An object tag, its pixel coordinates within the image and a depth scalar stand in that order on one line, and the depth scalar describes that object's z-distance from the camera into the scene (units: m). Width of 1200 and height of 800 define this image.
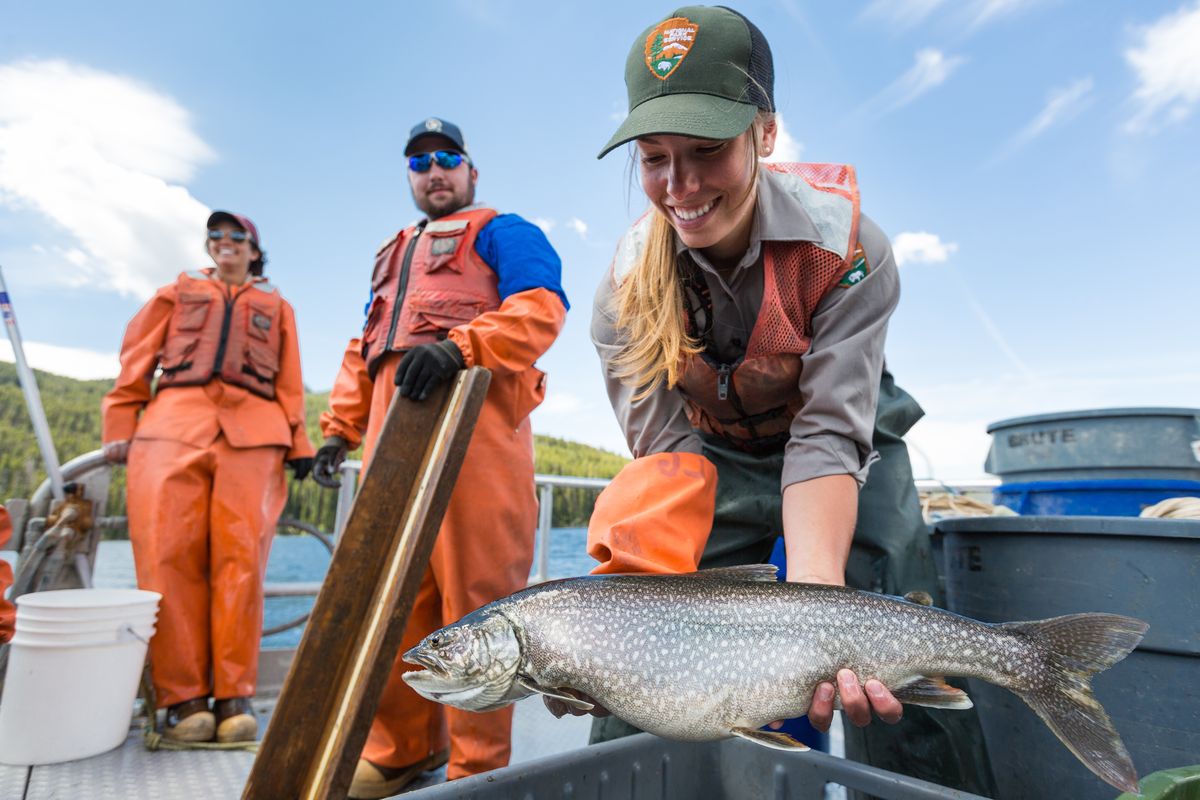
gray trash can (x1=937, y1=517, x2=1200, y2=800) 1.57
